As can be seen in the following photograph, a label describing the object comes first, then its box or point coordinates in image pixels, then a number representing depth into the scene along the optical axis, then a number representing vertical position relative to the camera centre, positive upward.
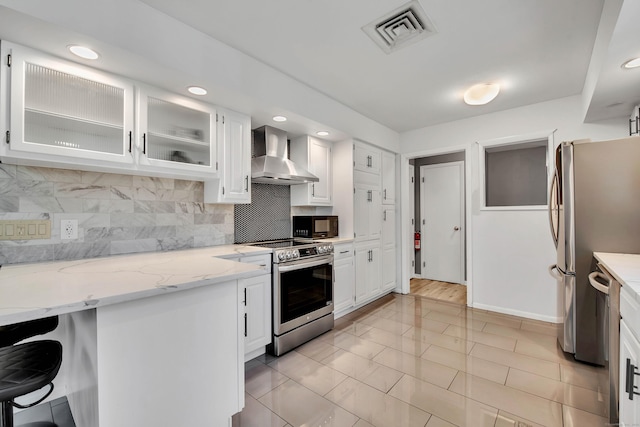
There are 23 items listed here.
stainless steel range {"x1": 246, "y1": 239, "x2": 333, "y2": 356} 2.43 -0.72
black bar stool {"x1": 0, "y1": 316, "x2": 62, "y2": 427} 1.02 -0.59
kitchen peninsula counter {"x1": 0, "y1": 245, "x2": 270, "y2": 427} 1.08 -0.52
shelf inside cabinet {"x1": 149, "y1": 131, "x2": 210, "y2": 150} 2.03 +0.58
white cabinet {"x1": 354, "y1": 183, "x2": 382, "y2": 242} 3.51 +0.03
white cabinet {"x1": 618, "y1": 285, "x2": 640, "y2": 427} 1.07 -0.60
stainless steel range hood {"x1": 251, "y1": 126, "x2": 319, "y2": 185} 2.70 +0.54
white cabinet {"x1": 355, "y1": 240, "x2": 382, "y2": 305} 3.49 -0.72
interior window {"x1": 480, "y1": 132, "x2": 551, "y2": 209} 3.91 +0.59
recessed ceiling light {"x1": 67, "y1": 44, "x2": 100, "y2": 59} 1.55 +0.94
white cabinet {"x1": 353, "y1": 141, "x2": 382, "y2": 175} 3.53 +0.77
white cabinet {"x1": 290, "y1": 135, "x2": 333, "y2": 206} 3.27 +0.58
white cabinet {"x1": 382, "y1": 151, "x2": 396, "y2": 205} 4.05 +0.56
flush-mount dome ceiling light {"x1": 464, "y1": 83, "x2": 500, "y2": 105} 2.60 +1.16
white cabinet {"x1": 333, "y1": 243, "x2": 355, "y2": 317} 3.11 -0.72
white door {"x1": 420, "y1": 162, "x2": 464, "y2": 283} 4.71 -0.10
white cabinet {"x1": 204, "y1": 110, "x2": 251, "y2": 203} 2.40 +0.48
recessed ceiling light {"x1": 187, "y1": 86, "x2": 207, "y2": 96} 2.03 +0.94
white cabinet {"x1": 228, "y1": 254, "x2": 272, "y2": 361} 2.25 -0.78
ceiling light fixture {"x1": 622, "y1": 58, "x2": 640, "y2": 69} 1.77 +0.98
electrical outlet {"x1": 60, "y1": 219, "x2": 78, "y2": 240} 1.86 -0.08
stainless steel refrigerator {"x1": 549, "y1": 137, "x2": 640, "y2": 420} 1.99 -0.05
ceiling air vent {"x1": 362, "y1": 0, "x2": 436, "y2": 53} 1.75 +1.27
